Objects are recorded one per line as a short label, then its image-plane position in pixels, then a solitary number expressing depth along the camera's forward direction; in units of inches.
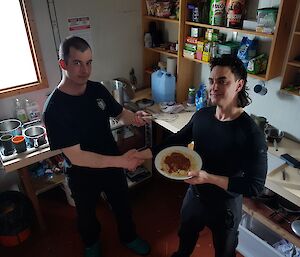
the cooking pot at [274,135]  79.0
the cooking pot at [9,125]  86.7
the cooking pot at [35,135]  80.0
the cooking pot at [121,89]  97.8
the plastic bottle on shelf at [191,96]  98.7
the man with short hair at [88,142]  57.8
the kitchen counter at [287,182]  61.8
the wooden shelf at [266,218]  67.2
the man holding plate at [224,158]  51.3
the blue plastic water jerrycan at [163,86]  99.5
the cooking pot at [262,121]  79.8
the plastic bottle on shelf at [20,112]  89.1
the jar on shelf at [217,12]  77.0
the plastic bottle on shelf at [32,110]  91.0
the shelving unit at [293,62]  67.4
